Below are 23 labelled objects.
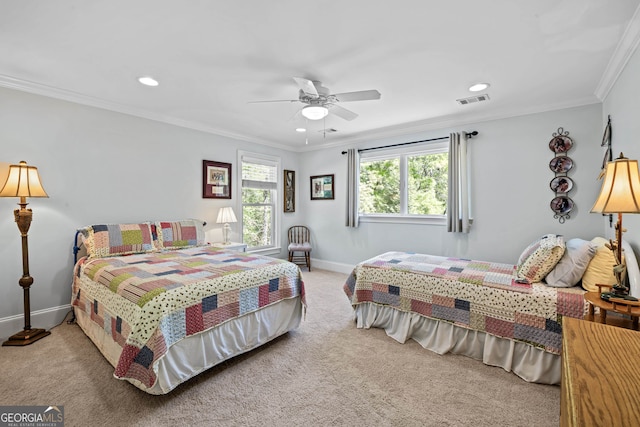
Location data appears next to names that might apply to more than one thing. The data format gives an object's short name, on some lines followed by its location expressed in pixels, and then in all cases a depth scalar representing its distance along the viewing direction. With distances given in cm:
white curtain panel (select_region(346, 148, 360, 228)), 501
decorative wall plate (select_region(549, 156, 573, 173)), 327
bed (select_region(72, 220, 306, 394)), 180
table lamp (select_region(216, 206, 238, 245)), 435
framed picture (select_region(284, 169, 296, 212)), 572
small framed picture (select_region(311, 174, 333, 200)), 550
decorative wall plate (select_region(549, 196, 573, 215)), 328
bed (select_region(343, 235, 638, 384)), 208
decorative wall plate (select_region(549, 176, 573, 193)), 328
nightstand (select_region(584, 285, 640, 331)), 152
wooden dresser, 57
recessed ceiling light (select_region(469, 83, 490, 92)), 288
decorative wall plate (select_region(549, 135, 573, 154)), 328
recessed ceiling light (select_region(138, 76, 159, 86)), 275
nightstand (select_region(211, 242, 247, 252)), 401
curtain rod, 385
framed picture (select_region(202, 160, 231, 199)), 438
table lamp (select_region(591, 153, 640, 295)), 156
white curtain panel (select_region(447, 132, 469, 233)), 387
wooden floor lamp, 254
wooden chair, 551
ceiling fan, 246
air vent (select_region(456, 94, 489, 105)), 319
